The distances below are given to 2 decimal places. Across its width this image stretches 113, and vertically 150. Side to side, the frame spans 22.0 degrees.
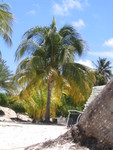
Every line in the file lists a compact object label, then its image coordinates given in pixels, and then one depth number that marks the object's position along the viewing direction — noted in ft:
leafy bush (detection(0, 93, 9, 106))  96.58
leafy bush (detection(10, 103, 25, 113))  106.01
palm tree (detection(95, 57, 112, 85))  162.26
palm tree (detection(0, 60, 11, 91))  84.74
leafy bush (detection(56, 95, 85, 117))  97.30
